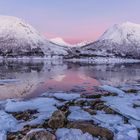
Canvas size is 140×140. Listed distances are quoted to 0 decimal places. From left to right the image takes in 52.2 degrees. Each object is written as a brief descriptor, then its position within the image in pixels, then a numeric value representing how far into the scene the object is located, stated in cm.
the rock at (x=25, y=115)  576
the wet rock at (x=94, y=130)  477
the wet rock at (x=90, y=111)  598
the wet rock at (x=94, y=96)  820
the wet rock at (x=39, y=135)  431
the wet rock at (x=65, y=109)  600
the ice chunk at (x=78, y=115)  563
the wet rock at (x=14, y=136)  464
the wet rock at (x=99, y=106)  641
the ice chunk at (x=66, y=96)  830
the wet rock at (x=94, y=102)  694
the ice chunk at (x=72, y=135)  459
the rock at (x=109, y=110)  612
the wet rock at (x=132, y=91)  983
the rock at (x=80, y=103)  704
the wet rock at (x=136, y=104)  703
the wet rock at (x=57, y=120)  507
